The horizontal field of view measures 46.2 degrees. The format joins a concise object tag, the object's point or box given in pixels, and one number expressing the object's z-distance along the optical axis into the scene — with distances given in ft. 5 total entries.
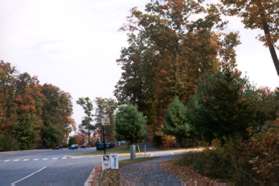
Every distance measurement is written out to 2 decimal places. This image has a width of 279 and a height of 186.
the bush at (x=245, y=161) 23.70
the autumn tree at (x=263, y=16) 54.21
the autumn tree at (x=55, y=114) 218.31
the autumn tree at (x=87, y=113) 235.96
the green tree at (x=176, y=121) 92.11
